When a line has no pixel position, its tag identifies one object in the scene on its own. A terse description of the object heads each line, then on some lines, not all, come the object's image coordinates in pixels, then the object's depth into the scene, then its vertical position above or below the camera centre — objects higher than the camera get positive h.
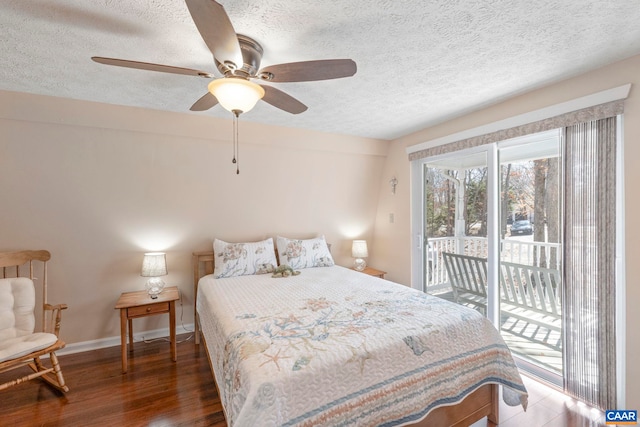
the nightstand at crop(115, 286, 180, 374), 2.47 -0.89
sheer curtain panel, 1.90 -0.37
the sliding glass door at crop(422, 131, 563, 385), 2.46 -0.30
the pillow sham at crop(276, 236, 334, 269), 3.35 -0.50
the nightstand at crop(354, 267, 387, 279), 3.84 -0.84
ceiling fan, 1.25 +0.80
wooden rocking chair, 1.97 -0.89
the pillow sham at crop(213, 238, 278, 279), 2.99 -0.51
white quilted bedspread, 1.22 -0.75
